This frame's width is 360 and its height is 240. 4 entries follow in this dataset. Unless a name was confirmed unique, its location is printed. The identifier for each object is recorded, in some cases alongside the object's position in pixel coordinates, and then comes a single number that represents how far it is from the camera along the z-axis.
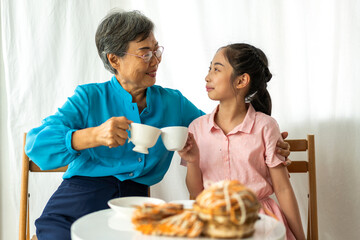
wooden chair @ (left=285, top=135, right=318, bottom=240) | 1.64
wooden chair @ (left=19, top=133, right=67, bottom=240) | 1.68
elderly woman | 1.43
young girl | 1.49
